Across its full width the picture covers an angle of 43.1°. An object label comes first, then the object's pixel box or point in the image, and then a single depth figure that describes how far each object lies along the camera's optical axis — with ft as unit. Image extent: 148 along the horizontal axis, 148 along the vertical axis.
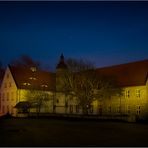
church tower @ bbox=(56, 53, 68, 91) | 125.08
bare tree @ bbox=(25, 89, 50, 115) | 110.54
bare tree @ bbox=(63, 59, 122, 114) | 92.60
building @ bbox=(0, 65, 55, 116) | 119.96
